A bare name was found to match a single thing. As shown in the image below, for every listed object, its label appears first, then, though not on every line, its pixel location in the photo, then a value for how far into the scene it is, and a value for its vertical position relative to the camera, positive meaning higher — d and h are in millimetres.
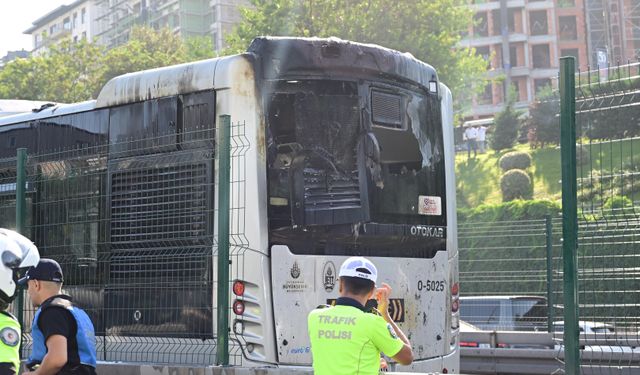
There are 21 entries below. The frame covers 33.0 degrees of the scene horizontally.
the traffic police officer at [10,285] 5227 -146
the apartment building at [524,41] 93312 +18503
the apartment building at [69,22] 113625 +26064
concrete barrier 7500 -923
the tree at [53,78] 47000 +7896
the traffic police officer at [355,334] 5625 -413
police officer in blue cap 5820 -408
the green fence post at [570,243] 6879 +69
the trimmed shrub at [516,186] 42188 +2694
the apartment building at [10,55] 121588 +23237
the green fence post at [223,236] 8430 +150
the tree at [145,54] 49062 +9386
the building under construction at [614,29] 84938 +18068
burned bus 9211 +522
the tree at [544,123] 51531 +6407
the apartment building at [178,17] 98375 +22498
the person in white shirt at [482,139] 56031 +5991
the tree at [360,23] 38562 +8338
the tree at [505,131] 56000 +6435
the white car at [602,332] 10367 -771
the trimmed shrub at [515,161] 47188 +4093
